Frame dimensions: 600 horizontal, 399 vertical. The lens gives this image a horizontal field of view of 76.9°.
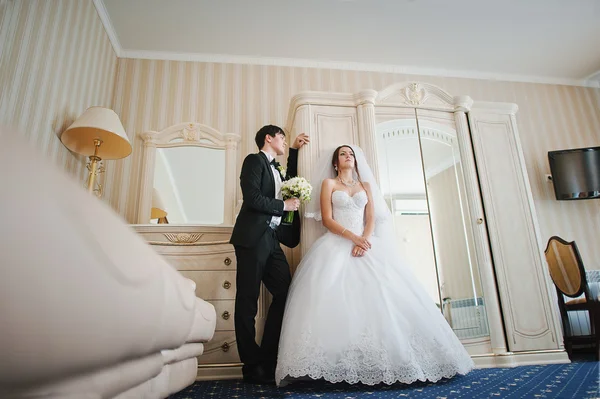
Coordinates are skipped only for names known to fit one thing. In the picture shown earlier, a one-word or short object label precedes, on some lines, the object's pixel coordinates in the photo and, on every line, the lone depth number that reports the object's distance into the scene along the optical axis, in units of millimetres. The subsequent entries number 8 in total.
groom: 2430
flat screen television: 4566
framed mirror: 3881
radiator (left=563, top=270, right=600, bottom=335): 3521
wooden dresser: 2848
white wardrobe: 3018
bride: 1930
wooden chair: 3250
